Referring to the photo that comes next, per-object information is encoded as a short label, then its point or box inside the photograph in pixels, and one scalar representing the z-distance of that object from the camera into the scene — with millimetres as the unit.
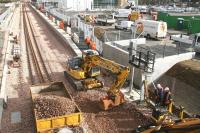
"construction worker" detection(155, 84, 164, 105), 13086
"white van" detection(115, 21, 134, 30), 42344
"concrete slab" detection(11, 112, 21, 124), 14523
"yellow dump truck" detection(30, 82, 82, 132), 12664
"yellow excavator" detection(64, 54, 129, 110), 15344
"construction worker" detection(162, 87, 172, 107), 13016
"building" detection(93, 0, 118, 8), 89312
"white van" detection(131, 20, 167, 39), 34750
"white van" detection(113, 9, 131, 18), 60791
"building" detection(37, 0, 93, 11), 84625
